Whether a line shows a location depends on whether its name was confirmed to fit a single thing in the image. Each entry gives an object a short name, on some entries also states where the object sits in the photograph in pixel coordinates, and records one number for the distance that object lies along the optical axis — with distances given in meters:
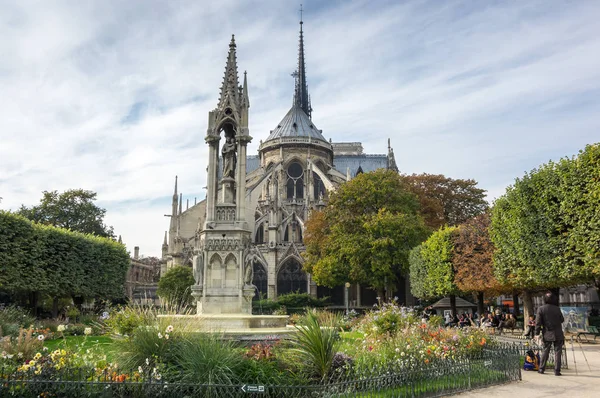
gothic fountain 12.89
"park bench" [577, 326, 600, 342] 20.42
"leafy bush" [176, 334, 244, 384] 7.02
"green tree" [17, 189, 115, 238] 48.59
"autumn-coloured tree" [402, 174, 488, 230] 47.53
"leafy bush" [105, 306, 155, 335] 8.54
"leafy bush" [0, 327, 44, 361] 7.76
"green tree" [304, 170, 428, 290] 35.00
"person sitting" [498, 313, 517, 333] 25.35
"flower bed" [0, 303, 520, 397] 6.88
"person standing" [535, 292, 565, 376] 10.45
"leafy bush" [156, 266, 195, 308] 44.05
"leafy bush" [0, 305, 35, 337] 14.62
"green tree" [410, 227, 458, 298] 28.17
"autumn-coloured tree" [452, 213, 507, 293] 24.91
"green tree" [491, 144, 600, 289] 16.42
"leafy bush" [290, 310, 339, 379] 7.92
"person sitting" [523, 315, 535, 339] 19.53
